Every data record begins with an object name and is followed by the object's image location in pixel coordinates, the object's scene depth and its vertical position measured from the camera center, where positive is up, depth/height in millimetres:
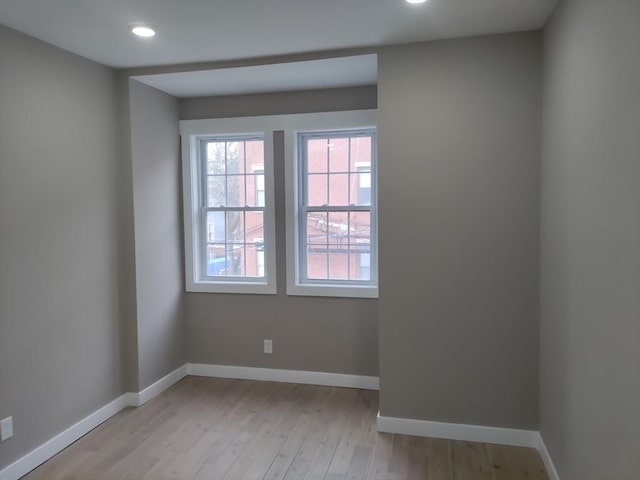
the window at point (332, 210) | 3805 +70
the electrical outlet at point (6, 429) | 2492 -1132
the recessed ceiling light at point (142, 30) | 2597 +1100
